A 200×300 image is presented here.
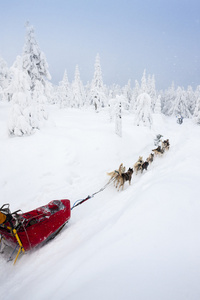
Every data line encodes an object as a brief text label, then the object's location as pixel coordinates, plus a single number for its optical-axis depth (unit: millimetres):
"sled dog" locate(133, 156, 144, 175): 8844
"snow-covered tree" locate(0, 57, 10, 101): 28858
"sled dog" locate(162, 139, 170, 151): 12222
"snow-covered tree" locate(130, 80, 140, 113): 51531
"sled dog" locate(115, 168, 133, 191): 7316
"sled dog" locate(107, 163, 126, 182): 7508
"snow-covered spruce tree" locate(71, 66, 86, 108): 41447
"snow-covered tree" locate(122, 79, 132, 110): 55566
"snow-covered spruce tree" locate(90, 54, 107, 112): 34362
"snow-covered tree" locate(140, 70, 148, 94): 42631
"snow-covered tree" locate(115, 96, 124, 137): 13789
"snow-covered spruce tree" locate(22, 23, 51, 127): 14312
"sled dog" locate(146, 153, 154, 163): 9820
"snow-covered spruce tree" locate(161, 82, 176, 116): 56053
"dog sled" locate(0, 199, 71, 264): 3840
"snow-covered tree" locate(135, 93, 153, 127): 22094
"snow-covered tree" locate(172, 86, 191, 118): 46250
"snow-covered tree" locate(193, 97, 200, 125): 33681
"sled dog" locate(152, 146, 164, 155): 11141
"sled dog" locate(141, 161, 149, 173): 8887
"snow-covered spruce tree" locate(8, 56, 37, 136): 11078
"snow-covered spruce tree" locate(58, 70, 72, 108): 43094
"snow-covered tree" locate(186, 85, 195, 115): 53281
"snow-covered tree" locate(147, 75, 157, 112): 47750
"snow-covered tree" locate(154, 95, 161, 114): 45219
